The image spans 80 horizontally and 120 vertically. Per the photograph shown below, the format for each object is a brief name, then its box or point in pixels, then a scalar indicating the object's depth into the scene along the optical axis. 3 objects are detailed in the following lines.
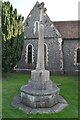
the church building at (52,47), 10.19
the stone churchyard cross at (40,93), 4.63
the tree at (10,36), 8.17
